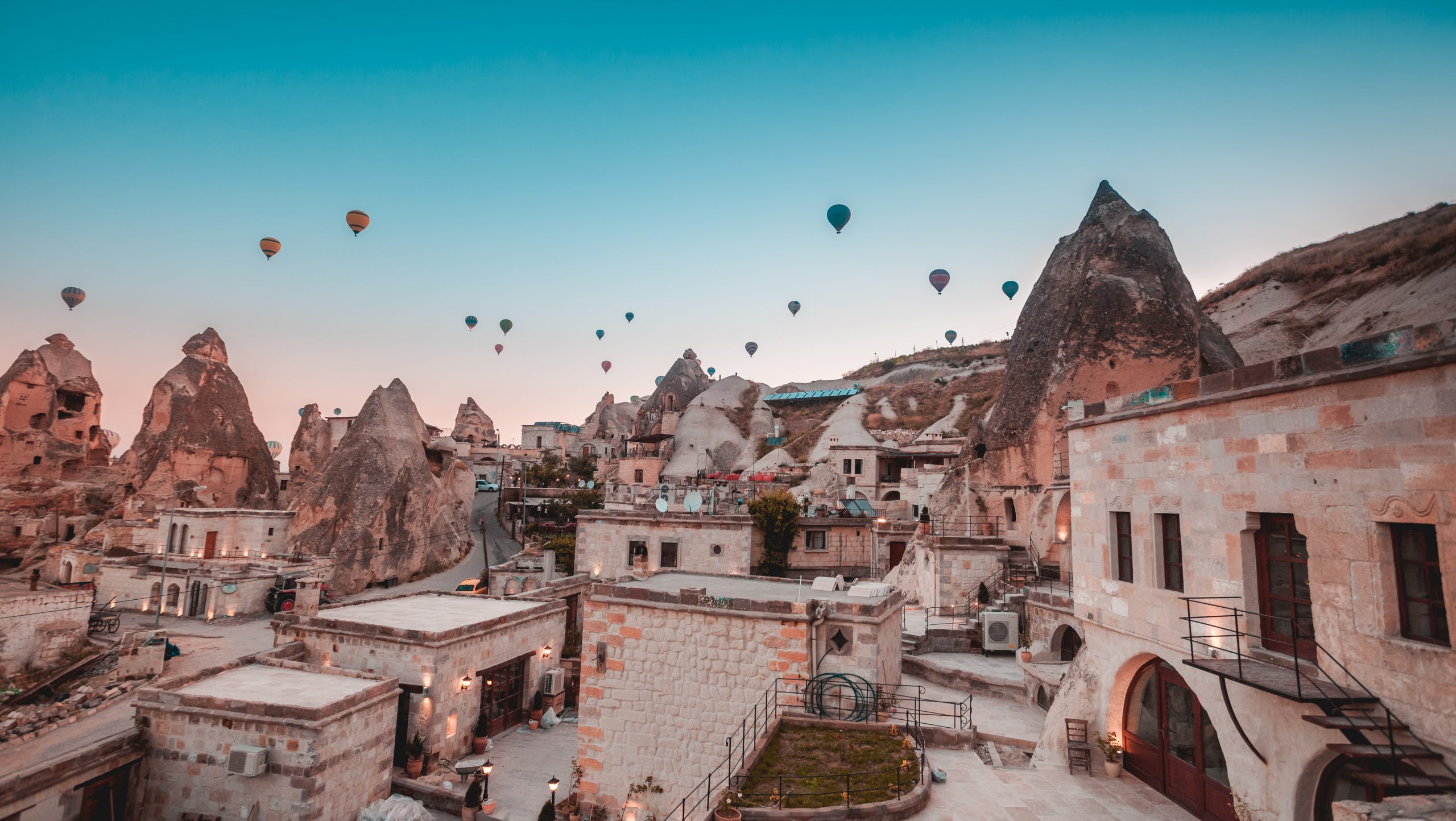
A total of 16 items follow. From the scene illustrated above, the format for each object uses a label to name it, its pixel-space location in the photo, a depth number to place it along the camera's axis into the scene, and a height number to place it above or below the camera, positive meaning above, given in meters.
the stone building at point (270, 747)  12.66 -4.99
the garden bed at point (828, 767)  9.55 -4.06
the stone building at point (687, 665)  13.03 -3.26
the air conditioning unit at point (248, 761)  12.48 -5.00
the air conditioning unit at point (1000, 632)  19.31 -3.64
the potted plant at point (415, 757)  15.57 -6.06
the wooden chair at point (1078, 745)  11.20 -3.94
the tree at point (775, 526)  31.03 -1.26
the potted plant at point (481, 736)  17.34 -6.21
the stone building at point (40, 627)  22.47 -4.93
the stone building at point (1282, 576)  6.71 -0.82
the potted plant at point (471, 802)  13.89 -6.29
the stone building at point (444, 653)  16.08 -4.11
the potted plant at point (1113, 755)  10.95 -3.98
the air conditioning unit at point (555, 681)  20.16 -5.52
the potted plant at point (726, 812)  8.55 -3.97
